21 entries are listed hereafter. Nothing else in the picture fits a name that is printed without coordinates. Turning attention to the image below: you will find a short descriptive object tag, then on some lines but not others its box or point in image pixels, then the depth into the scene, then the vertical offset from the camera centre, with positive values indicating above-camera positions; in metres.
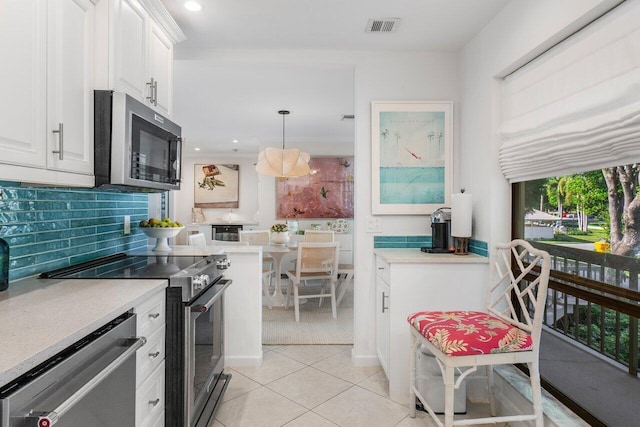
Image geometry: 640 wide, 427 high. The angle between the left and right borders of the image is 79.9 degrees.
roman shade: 1.45 +0.49
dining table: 4.30 -0.54
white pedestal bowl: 2.47 -0.15
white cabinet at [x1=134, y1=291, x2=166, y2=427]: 1.42 -0.61
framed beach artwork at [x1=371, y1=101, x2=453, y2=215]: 2.90 +0.45
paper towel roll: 2.49 +0.00
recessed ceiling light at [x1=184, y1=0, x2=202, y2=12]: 2.21 +1.20
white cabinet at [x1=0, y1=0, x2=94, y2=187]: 1.19 +0.42
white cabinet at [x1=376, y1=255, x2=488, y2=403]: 2.37 -0.50
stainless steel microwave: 1.67 +0.32
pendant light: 4.91 +0.64
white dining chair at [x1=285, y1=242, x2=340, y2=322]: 4.13 -0.58
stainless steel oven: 1.68 -0.53
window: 1.54 -0.28
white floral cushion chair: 1.72 -0.59
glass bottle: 1.38 -0.20
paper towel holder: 2.57 -0.22
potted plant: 4.68 -0.30
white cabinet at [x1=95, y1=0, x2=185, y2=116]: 1.68 +0.81
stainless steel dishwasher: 0.80 -0.43
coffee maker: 2.68 -0.15
